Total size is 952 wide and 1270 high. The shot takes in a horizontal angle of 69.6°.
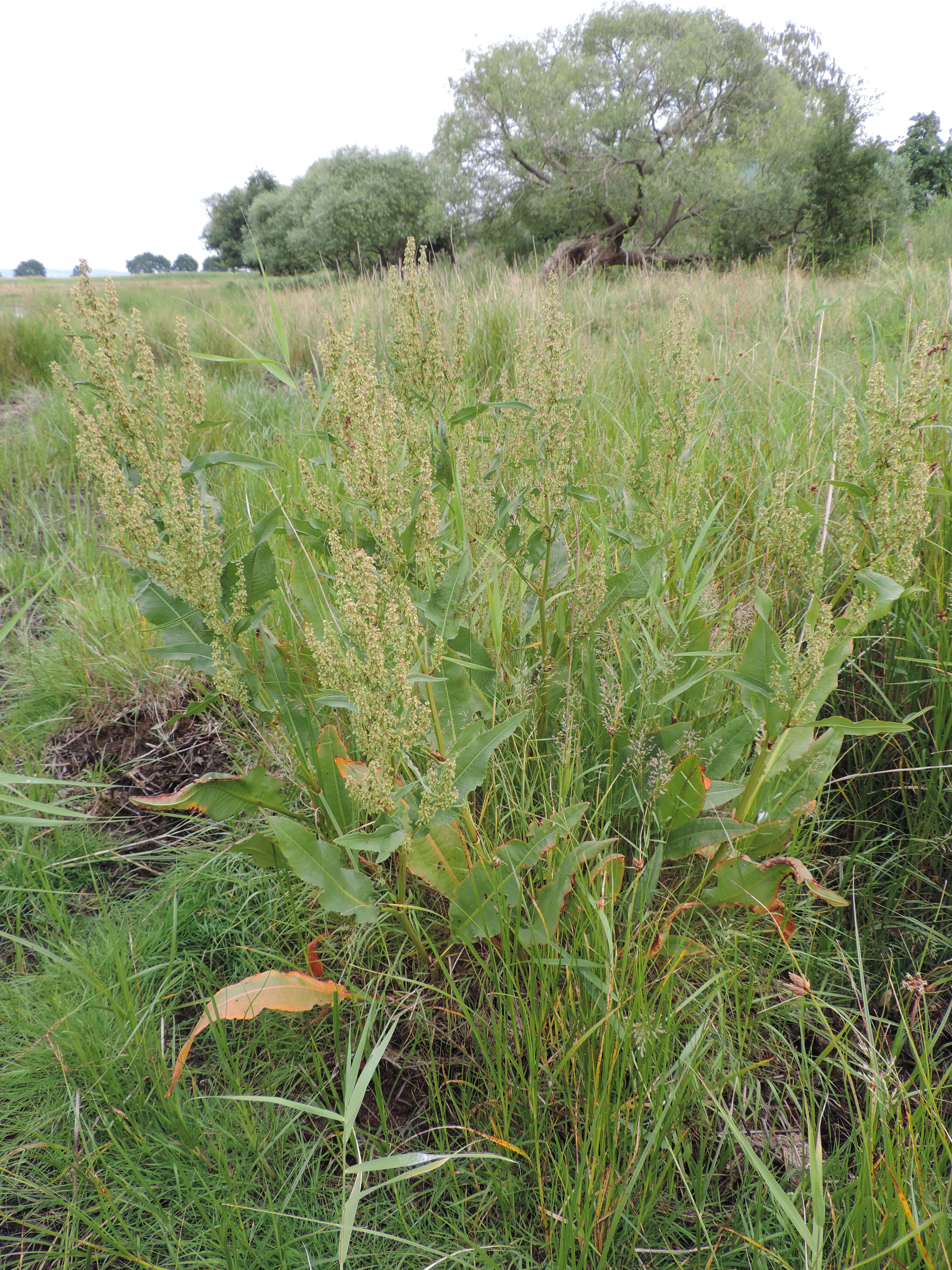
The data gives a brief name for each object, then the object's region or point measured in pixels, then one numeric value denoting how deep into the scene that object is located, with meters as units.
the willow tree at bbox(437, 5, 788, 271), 18.28
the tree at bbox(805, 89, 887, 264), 16.52
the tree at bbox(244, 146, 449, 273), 24.91
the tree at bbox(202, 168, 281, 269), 40.47
